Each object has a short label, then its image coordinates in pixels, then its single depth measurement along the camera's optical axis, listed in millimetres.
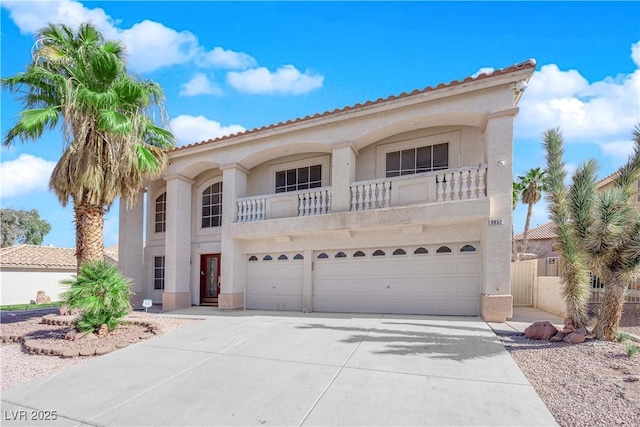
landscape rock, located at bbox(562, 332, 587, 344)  6863
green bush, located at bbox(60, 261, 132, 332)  7996
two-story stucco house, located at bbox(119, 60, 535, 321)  9500
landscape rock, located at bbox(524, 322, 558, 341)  7258
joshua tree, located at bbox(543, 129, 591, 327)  7445
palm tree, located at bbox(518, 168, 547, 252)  21469
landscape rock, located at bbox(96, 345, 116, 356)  7195
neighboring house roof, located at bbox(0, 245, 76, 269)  23961
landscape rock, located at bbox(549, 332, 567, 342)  7133
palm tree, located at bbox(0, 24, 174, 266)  10031
